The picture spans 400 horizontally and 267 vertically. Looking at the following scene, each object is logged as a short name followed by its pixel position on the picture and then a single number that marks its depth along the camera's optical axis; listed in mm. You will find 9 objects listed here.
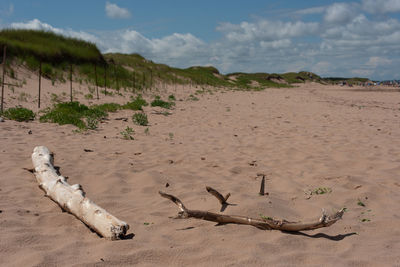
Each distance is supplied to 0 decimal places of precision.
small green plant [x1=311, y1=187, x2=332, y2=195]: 4180
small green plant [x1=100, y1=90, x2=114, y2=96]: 17275
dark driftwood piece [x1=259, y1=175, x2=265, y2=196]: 3913
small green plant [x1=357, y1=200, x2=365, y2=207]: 3796
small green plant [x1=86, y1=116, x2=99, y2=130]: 8164
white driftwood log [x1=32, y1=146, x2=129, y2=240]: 2789
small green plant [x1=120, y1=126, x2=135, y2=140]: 7238
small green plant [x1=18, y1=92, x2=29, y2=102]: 11902
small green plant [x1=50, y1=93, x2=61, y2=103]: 12957
